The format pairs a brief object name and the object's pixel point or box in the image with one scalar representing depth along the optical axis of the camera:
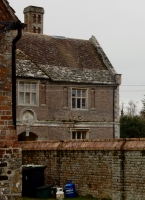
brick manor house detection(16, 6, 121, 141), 32.00
